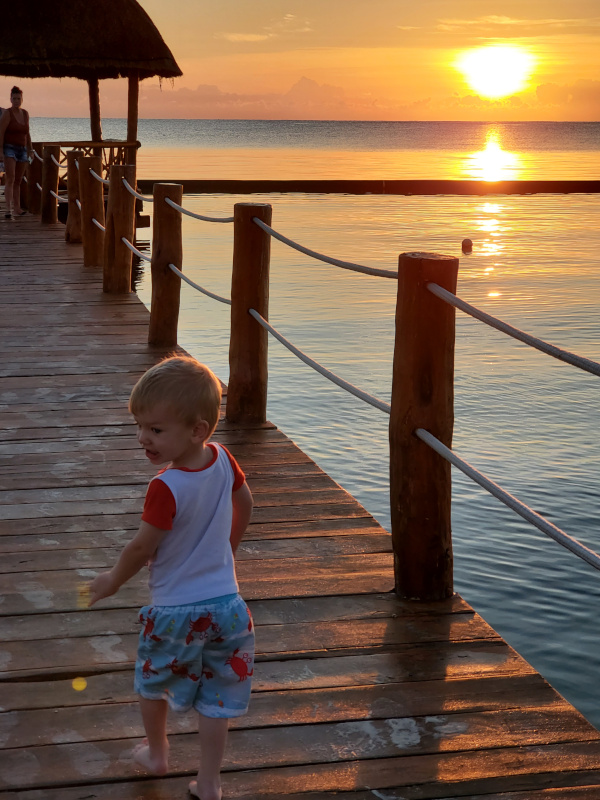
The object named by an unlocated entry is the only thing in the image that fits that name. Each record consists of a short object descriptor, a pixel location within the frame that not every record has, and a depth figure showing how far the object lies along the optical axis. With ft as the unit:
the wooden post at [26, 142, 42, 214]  49.42
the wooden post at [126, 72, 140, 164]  57.31
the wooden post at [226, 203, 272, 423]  15.75
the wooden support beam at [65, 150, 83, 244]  35.88
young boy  6.41
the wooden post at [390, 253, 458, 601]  9.33
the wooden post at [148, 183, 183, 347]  20.59
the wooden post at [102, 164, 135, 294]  26.16
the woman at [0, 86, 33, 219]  41.32
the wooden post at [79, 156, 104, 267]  31.71
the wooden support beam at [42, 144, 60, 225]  42.09
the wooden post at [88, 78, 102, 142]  62.69
